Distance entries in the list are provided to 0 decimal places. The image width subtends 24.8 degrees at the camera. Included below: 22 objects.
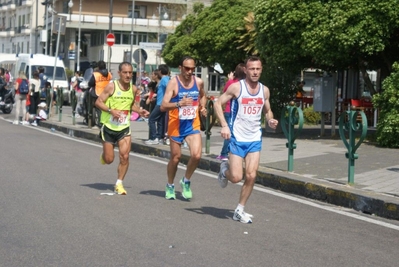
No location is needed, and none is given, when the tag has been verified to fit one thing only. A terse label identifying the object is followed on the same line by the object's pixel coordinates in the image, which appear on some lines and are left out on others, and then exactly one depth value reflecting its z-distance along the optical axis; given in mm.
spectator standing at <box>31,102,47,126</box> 29172
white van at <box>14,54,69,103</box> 43219
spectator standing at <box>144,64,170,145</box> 19719
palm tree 28578
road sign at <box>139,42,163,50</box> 34219
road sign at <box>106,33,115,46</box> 33000
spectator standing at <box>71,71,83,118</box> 31597
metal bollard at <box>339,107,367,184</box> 12055
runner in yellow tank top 11859
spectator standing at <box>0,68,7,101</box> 34619
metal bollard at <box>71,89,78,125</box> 26808
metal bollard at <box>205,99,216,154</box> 16594
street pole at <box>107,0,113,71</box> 39919
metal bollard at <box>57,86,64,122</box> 28750
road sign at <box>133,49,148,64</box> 32125
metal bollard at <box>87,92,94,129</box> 24891
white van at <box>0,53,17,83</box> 49375
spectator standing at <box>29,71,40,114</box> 29547
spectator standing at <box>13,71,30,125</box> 28234
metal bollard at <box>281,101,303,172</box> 13578
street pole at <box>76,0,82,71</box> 71000
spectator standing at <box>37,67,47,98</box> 31817
